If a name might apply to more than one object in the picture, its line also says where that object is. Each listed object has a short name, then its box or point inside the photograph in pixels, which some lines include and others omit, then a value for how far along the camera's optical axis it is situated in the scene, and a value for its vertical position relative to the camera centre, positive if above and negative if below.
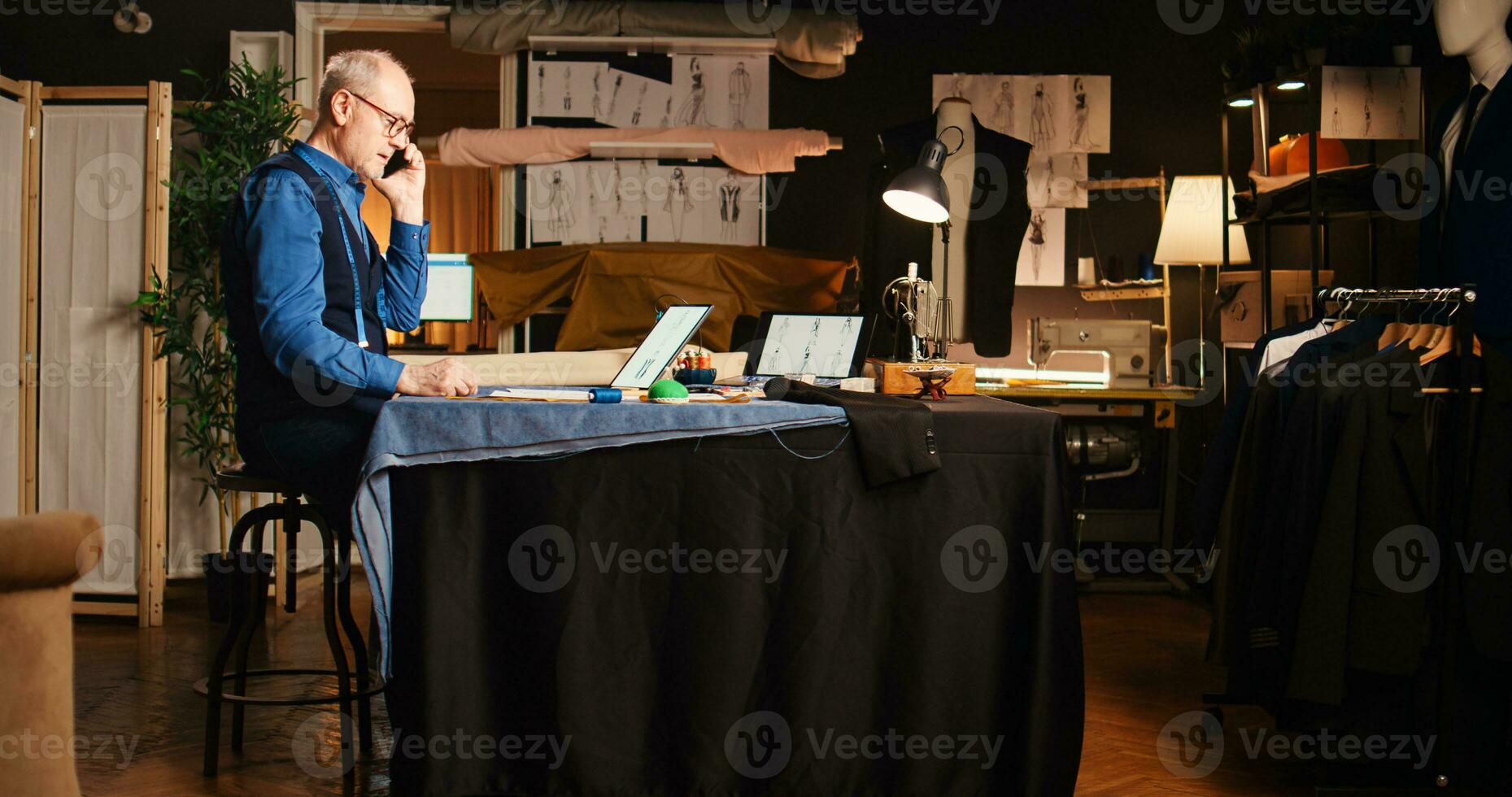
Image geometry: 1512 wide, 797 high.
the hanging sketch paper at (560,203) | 5.36 +1.01
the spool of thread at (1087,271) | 5.27 +0.68
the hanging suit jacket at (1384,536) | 2.41 -0.28
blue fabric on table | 2.23 -0.04
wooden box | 2.71 +0.07
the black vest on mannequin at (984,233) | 4.88 +0.80
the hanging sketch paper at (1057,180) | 5.47 +1.17
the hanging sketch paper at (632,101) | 5.42 +1.54
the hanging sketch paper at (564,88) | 5.41 +1.60
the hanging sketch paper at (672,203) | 5.38 +1.02
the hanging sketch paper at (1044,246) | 5.50 +0.83
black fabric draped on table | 2.30 -0.43
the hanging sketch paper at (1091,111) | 5.48 +1.51
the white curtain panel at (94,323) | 4.12 +0.32
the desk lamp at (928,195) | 3.12 +0.63
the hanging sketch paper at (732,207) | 5.41 +1.01
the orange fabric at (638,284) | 4.84 +0.57
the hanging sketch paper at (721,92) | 5.44 +1.59
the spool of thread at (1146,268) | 5.21 +0.69
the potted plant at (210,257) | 4.25 +0.61
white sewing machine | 4.77 +0.30
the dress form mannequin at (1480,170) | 3.06 +0.71
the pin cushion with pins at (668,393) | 2.33 +0.04
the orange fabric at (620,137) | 5.21 +1.28
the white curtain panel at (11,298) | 4.02 +0.40
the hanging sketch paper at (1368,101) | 3.83 +1.10
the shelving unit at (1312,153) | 3.74 +1.04
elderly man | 2.23 +0.23
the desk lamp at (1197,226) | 4.95 +0.85
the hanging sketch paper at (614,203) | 5.36 +1.02
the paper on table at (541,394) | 2.34 +0.03
